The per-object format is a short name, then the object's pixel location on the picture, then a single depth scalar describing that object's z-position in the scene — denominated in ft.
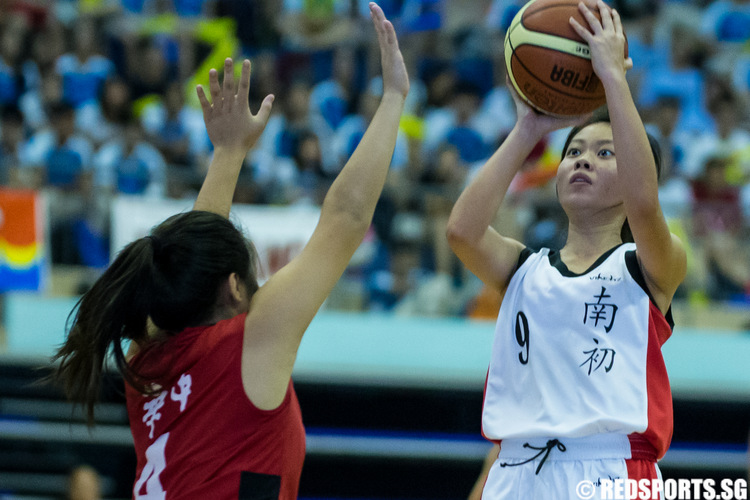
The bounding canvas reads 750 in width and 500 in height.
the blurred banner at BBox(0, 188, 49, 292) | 48.78
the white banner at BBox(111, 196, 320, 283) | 49.32
